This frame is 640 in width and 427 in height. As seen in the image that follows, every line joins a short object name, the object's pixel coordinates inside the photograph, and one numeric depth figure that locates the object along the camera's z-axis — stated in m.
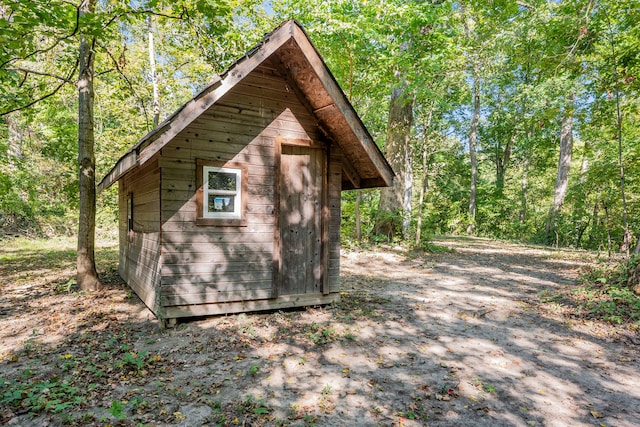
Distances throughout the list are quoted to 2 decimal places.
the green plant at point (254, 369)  4.20
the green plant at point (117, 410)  3.13
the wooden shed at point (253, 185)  5.43
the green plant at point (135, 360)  4.25
